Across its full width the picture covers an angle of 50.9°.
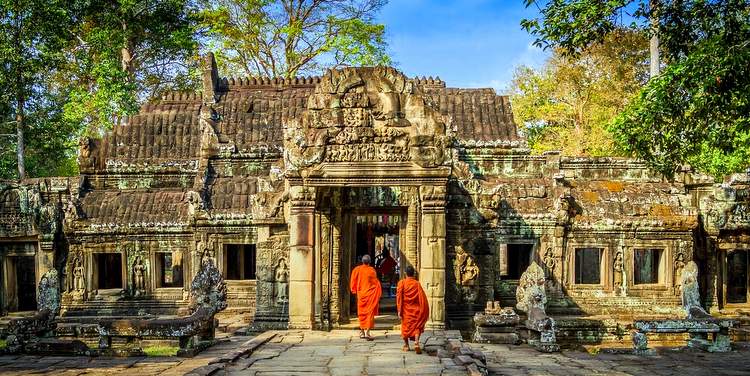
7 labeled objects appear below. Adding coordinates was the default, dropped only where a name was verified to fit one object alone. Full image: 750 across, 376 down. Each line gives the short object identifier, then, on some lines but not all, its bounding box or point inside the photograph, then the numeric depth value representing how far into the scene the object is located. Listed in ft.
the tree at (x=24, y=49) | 81.35
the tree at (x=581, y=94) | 100.27
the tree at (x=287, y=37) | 104.73
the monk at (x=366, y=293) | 41.22
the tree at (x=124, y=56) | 88.02
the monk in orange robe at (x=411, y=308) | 37.11
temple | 43.39
